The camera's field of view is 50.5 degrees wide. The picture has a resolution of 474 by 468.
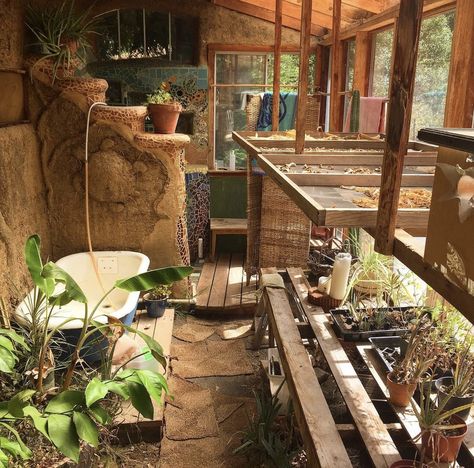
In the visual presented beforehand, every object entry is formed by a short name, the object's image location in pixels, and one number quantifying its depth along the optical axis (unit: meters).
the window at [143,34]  6.13
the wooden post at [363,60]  4.55
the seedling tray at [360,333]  2.57
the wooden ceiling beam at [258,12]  6.04
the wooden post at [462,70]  2.49
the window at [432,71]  3.12
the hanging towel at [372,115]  3.87
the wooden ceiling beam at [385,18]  3.00
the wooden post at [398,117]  1.03
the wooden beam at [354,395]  1.79
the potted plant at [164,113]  4.63
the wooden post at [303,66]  2.34
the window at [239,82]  6.35
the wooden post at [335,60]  3.20
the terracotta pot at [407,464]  1.67
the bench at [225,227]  6.11
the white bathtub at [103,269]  4.29
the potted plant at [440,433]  1.69
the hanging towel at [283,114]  5.64
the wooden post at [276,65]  3.44
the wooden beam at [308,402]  1.78
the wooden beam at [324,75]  6.25
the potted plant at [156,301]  4.50
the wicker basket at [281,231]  4.78
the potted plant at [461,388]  1.81
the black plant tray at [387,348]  2.29
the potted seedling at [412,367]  2.02
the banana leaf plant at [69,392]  1.91
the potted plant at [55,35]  4.09
